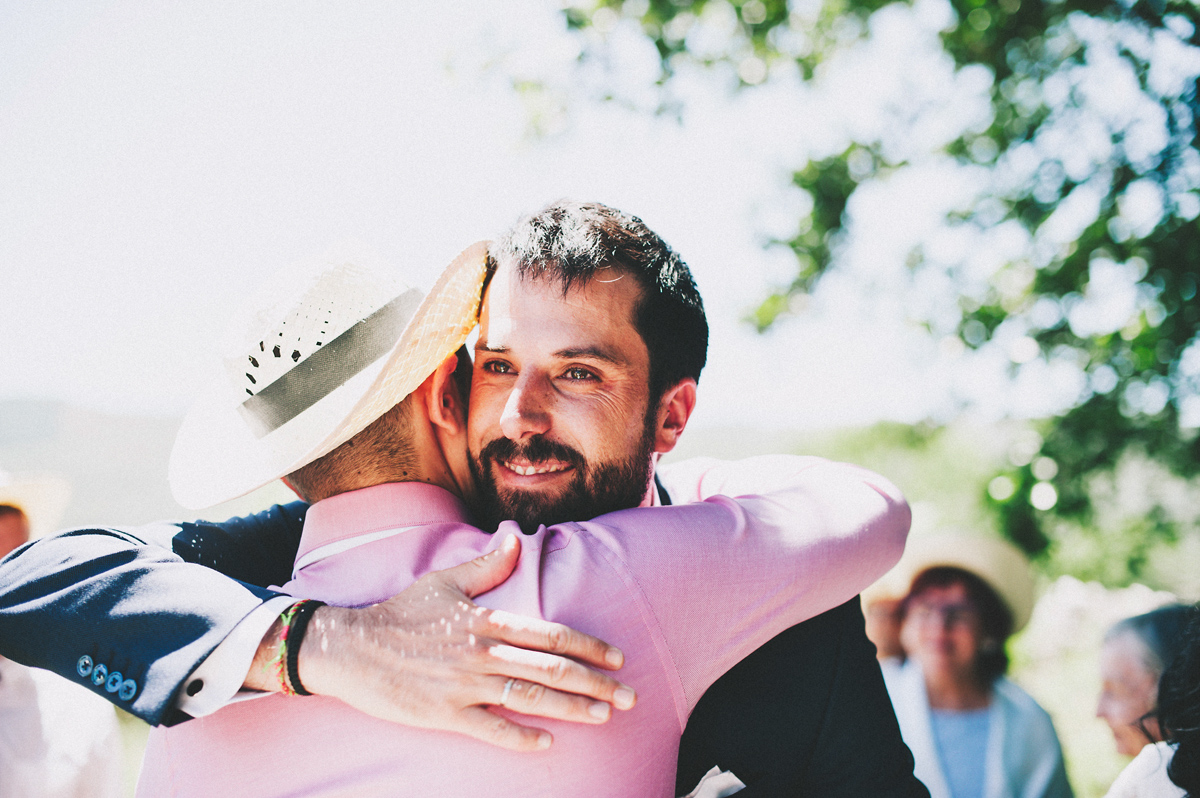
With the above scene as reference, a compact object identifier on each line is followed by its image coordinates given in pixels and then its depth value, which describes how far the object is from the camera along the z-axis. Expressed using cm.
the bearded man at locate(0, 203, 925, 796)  101
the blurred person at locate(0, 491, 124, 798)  138
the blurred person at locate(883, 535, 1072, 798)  156
